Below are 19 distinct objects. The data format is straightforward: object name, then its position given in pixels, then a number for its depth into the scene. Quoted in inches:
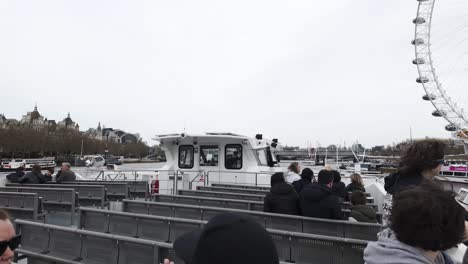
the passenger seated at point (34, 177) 430.8
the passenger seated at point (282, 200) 224.1
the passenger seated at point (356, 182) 297.4
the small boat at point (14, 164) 1673.0
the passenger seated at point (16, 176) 455.8
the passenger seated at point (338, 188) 307.3
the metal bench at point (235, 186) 459.5
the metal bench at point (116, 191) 403.9
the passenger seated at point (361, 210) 207.9
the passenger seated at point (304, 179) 269.0
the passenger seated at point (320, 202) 205.9
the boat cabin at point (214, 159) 522.0
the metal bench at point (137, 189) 441.7
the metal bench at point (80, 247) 138.9
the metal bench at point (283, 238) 142.8
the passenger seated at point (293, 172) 348.1
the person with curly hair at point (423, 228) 63.8
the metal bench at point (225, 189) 408.8
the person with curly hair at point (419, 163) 113.3
